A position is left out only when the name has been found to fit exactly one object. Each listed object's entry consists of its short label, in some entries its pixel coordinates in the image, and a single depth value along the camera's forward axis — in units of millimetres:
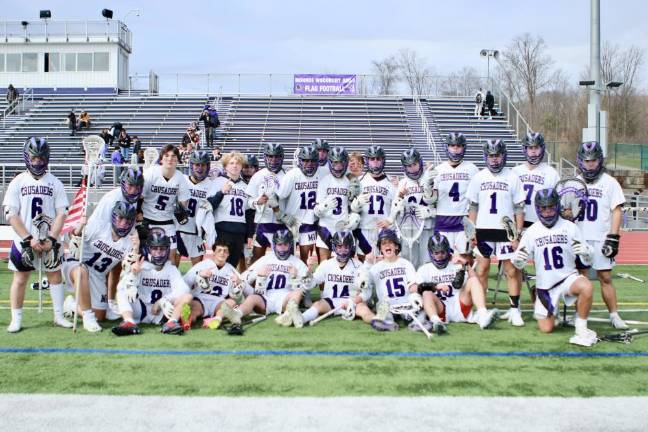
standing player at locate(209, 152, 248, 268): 8766
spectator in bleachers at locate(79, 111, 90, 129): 28984
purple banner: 33594
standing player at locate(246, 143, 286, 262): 8625
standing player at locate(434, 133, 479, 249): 8195
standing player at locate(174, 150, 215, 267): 8594
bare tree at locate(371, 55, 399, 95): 34062
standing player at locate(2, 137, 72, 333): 6961
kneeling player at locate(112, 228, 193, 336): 7066
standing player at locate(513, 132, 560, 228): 7746
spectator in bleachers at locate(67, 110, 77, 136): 28359
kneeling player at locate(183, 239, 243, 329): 7383
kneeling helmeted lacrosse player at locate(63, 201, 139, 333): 7246
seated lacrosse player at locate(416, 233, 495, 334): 7215
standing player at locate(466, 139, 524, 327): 7602
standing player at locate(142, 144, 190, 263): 8109
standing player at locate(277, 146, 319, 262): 8617
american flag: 7723
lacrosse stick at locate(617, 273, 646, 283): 11086
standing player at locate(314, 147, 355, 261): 8484
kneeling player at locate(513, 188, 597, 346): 6801
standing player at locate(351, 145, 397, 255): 8523
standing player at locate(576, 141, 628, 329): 7242
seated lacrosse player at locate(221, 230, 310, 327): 7609
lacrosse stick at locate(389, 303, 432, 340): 7130
